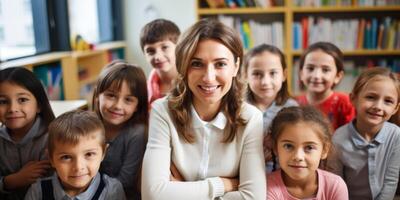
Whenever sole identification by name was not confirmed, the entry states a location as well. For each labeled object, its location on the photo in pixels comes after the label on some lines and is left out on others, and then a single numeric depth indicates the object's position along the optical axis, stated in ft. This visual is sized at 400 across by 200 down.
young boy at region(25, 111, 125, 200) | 5.20
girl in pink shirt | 5.34
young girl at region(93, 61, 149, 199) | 6.21
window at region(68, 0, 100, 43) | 13.84
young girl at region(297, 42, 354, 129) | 7.56
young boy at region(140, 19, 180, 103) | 8.50
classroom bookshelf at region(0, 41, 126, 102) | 11.79
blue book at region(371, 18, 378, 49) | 13.98
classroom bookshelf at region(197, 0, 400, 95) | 13.96
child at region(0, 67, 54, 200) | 5.82
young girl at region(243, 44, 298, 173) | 7.11
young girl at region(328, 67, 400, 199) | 5.98
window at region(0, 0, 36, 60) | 11.76
